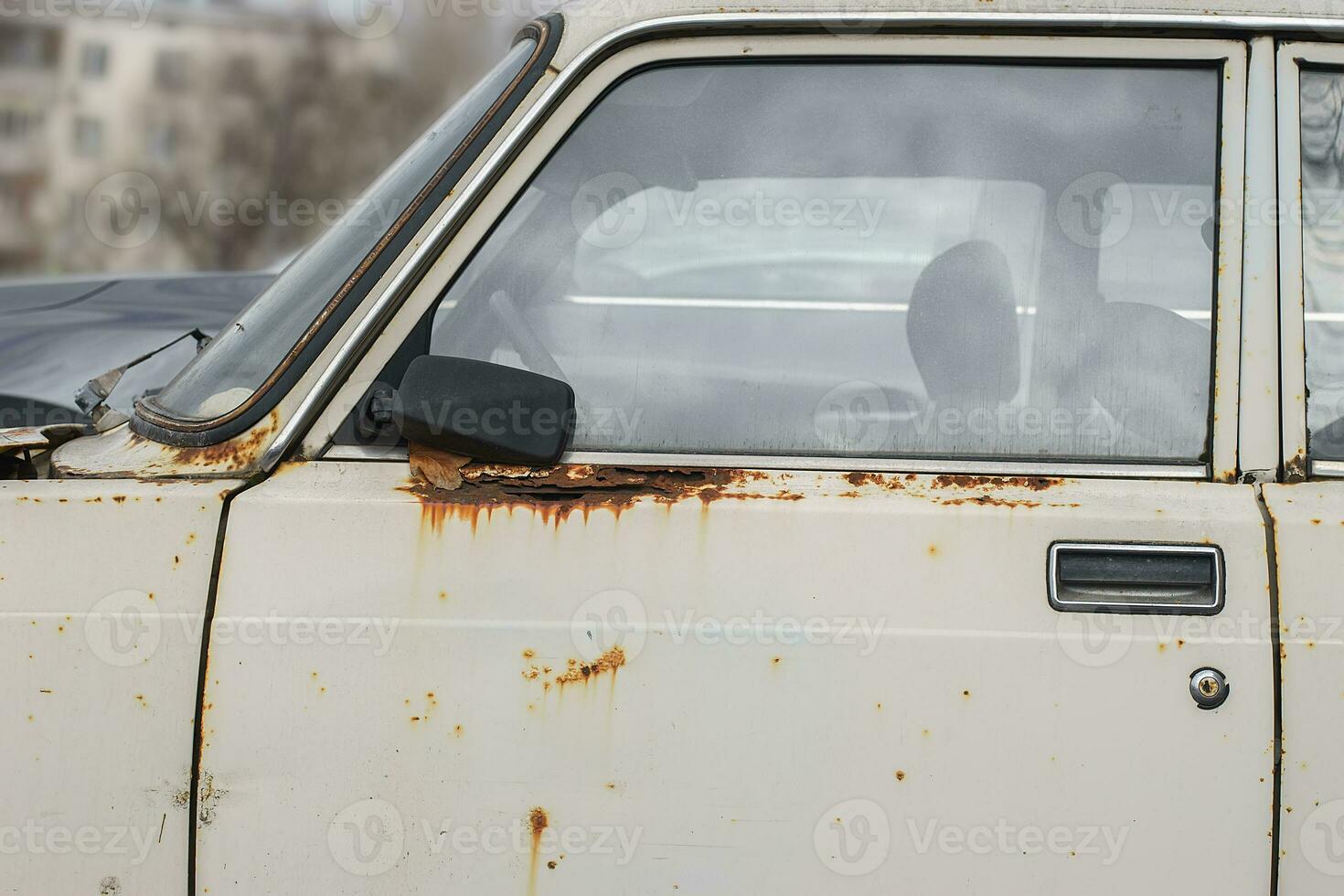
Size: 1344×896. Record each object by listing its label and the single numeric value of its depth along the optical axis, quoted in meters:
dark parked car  3.03
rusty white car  1.58
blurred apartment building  29.34
